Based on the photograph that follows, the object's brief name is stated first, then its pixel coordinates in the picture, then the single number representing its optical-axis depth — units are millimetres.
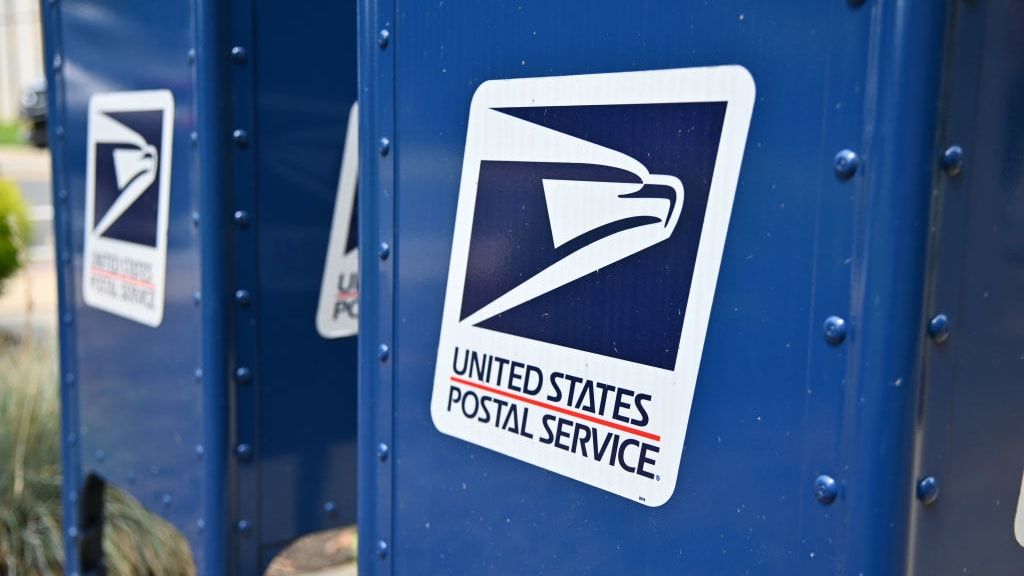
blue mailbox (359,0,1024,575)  988
